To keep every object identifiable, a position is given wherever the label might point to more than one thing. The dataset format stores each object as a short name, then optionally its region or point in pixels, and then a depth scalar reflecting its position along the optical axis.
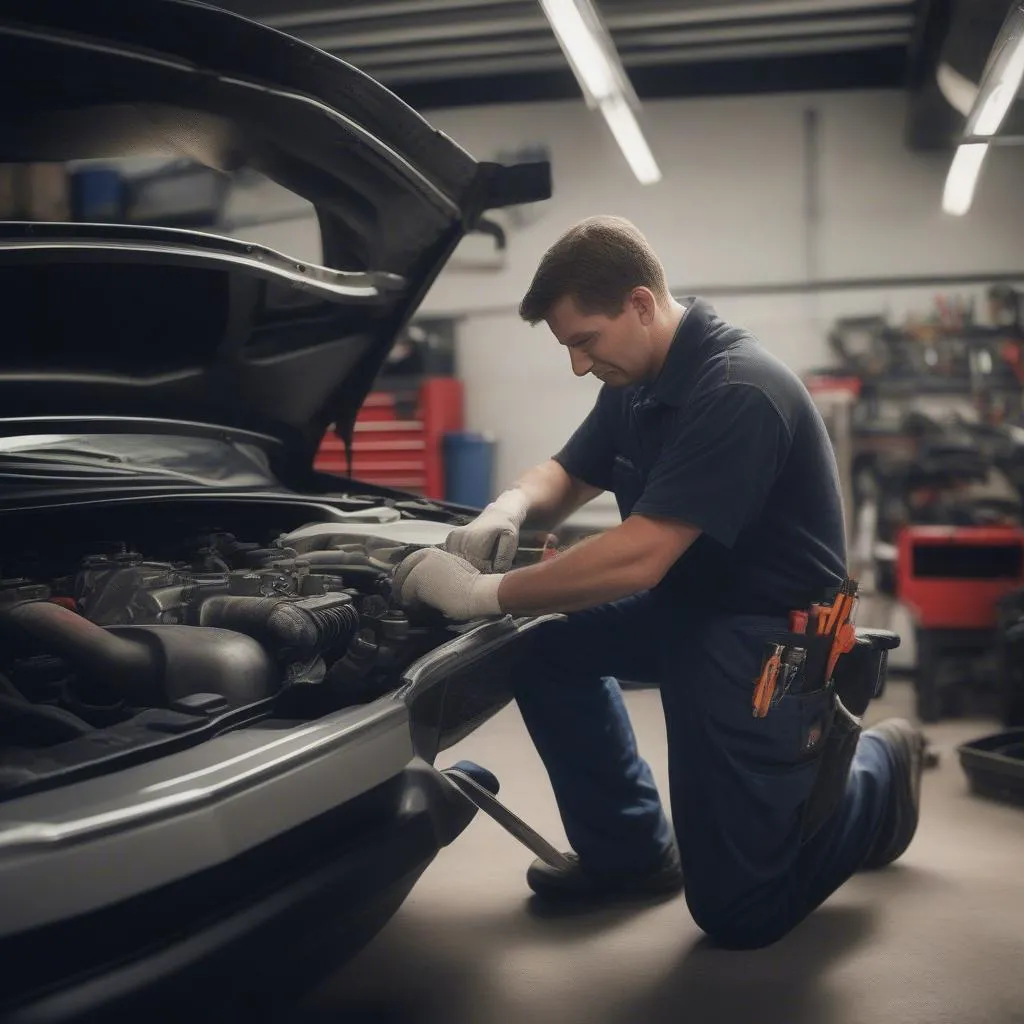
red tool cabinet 5.34
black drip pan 2.47
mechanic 1.50
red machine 3.36
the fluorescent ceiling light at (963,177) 3.96
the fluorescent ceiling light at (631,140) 3.95
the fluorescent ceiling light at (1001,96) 2.97
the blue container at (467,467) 5.36
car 0.92
